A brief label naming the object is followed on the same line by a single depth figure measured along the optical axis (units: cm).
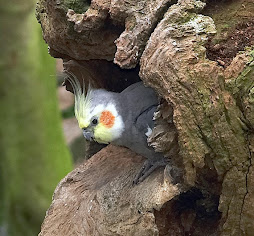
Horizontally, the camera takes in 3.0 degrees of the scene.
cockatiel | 344
